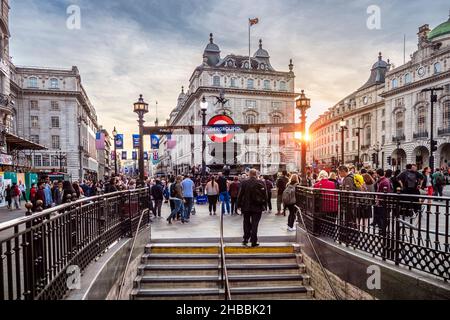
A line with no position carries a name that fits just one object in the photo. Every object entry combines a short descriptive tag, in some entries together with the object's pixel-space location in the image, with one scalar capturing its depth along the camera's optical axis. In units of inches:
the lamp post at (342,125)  855.1
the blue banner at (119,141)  934.1
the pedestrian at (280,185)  538.0
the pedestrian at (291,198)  392.7
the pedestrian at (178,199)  464.6
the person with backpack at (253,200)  309.0
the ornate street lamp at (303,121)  490.3
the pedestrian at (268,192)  574.9
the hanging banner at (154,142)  981.4
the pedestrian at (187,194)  479.5
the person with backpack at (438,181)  637.1
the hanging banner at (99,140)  987.8
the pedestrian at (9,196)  765.9
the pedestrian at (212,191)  540.9
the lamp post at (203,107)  569.7
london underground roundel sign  599.1
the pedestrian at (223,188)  535.9
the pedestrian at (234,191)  550.6
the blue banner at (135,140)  935.4
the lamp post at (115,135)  926.7
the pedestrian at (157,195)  522.4
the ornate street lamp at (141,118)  481.7
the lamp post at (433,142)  911.4
